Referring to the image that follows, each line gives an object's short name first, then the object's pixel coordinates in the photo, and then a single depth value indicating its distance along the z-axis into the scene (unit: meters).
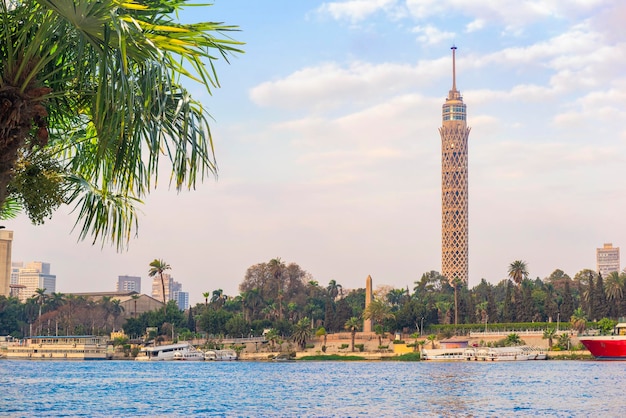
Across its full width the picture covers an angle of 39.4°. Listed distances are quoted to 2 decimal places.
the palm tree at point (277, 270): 186.62
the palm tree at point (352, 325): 144.75
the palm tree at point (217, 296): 187.12
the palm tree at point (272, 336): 153.25
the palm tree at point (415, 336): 141.38
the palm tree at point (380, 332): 146.62
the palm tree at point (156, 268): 176.50
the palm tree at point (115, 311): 192.00
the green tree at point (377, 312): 146.88
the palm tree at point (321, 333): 151.50
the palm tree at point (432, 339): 139.50
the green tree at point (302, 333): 151.00
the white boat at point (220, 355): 151.38
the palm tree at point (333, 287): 199.35
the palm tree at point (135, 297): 191.62
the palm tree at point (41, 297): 185.00
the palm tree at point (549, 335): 132.00
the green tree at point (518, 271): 160.88
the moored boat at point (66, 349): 157.00
